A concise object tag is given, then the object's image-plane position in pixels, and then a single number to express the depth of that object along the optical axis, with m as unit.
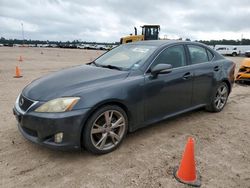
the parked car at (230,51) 30.92
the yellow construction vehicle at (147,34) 15.58
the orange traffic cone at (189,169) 2.17
